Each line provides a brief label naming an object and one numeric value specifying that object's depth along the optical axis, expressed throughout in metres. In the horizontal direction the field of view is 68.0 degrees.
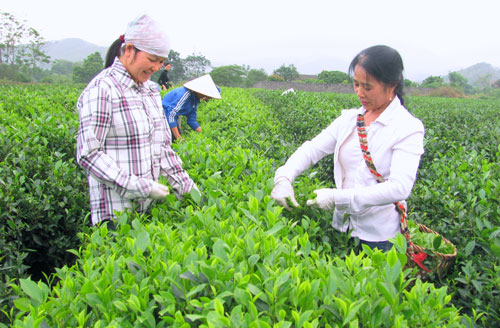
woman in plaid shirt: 1.91
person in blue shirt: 4.70
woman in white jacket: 1.87
